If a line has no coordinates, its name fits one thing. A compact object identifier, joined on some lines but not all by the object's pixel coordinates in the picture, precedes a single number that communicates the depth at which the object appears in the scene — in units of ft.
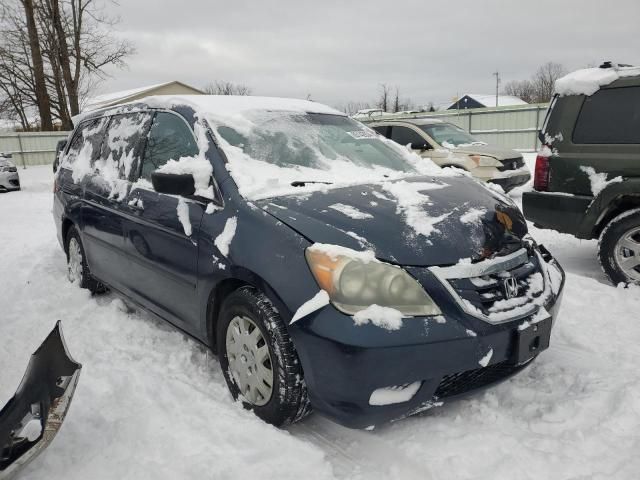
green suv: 14.94
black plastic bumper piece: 7.18
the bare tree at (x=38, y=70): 90.07
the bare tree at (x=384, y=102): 205.67
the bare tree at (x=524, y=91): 237.47
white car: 51.44
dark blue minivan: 7.45
